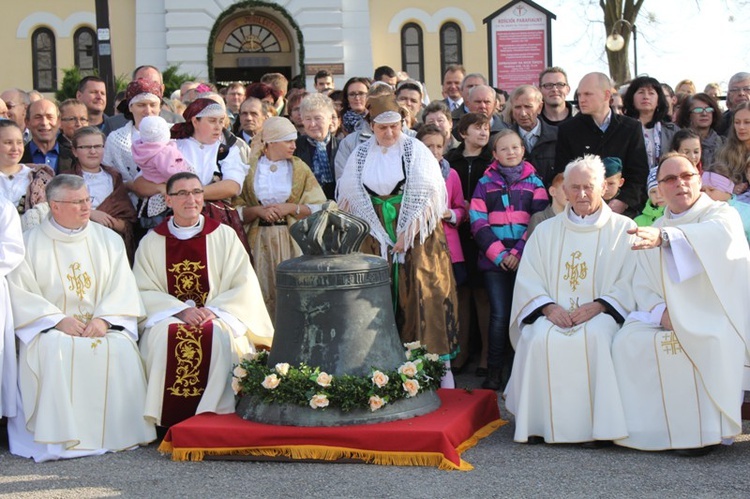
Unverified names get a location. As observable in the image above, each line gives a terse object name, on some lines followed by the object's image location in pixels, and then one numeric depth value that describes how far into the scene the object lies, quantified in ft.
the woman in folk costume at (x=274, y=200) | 27.76
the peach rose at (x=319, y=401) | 21.31
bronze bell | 22.29
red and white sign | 39.73
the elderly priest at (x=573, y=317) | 22.02
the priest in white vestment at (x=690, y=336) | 21.11
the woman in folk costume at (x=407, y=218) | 26.71
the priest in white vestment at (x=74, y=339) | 22.82
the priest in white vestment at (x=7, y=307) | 23.30
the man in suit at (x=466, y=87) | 34.83
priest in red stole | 23.66
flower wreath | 21.48
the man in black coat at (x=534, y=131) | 29.84
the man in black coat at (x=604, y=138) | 27.61
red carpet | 20.65
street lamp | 65.10
